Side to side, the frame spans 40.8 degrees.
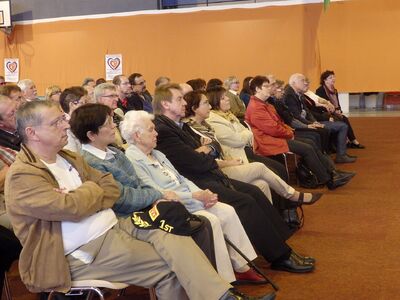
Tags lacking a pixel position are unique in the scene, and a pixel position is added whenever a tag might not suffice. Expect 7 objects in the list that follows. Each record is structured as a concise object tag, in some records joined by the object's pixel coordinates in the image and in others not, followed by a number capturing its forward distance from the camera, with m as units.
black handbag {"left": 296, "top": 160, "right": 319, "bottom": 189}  5.44
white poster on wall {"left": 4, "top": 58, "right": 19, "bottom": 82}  14.32
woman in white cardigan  3.87
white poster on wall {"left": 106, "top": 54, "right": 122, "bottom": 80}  13.61
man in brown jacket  2.12
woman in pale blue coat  2.98
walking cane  2.92
